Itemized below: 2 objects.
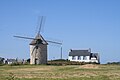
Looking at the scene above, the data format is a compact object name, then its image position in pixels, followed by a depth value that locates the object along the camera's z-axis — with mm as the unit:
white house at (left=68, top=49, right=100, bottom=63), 132500
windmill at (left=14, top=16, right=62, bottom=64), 88462
